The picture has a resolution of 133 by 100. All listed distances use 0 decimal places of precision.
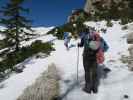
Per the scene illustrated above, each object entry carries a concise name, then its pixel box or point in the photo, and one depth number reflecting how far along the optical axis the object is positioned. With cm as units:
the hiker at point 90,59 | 311
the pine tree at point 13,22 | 899
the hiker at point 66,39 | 616
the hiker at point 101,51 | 317
